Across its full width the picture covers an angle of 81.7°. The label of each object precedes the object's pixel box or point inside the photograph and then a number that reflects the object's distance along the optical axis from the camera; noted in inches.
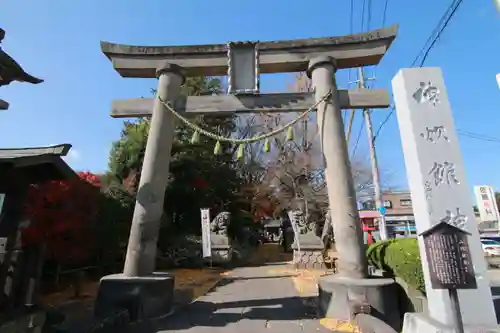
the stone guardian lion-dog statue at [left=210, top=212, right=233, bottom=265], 606.9
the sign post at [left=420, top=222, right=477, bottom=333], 122.6
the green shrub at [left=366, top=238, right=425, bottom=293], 195.0
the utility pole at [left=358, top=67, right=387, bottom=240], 586.6
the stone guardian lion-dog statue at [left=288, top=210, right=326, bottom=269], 540.1
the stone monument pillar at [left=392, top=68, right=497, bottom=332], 149.1
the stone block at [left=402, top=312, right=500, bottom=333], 139.8
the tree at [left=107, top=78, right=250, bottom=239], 645.3
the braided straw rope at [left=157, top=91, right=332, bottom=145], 261.9
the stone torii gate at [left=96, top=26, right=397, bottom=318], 247.8
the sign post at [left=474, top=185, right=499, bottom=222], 780.0
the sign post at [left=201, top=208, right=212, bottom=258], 521.2
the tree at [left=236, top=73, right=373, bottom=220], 848.3
